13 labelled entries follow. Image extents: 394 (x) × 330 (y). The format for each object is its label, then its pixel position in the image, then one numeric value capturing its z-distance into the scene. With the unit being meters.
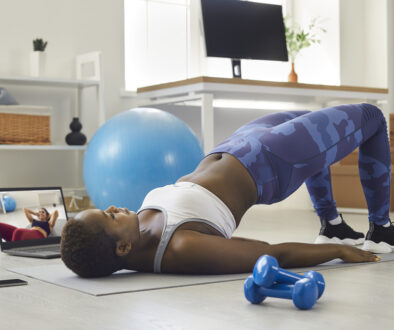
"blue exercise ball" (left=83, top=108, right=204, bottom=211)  3.35
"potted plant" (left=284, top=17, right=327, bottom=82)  4.95
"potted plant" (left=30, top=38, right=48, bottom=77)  4.20
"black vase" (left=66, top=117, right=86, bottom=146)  4.20
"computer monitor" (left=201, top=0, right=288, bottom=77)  4.30
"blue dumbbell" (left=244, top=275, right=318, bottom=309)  1.46
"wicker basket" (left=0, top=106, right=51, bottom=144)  3.94
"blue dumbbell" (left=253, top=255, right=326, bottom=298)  1.51
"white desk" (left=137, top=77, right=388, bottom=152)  3.72
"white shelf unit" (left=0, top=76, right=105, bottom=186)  4.02
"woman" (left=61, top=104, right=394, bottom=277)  1.82
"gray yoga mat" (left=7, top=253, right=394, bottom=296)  1.75
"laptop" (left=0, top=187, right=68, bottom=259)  2.58
